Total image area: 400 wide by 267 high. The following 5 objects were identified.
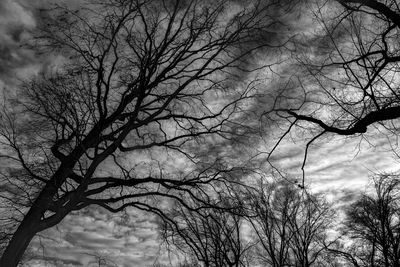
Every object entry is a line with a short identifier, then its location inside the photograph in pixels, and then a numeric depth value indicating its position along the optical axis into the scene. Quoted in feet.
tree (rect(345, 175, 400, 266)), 81.15
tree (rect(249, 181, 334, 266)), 75.62
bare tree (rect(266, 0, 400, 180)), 17.07
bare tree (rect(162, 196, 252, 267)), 68.39
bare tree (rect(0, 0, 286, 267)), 24.88
